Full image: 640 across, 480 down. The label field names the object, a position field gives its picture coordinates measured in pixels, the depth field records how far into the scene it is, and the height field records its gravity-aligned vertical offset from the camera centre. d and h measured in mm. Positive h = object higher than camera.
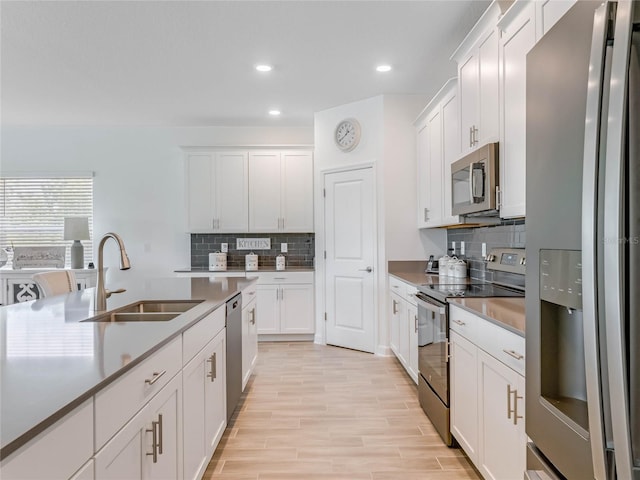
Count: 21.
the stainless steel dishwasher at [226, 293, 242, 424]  2523 -707
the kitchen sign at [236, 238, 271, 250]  5527 +36
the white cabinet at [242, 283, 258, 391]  3065 -707
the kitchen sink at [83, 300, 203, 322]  1878 -337
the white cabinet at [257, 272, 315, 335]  4898 -699
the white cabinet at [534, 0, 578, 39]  1638 +990
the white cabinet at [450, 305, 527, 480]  1516 -673
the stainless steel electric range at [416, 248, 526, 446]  2318 -458
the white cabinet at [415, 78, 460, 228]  3107 +785
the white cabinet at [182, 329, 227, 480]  1691 -773
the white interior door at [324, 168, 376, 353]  4363 -143
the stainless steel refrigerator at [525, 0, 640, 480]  741 -3
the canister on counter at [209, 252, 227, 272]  5168 -189
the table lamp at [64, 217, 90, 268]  5027 +169
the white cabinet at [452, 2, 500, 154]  2268 +1007
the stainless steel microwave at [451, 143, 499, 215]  2248 +385
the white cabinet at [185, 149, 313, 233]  5180 +717
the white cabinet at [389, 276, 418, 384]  3121 -700
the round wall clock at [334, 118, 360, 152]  4484 +1267
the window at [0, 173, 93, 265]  5430 +569
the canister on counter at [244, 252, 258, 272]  5160 -206
